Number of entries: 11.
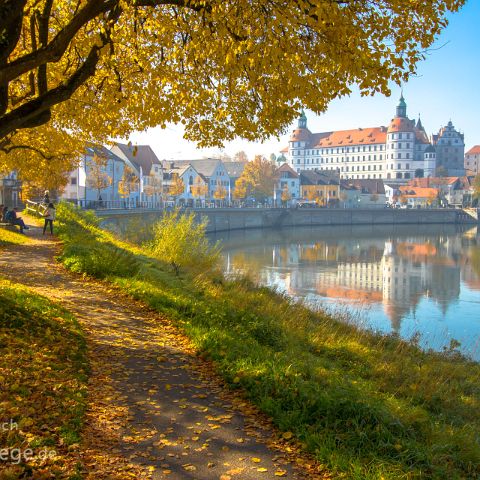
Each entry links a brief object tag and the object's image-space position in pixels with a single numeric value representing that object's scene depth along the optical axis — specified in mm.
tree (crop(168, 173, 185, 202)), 88062
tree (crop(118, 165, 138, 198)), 74312
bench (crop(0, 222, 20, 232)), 22625
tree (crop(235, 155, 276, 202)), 108438
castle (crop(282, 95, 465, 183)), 162375
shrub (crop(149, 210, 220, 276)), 20734
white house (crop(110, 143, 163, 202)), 86188
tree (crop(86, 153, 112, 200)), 67312
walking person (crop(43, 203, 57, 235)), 22375
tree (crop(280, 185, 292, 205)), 118125
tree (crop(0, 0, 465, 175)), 6664
